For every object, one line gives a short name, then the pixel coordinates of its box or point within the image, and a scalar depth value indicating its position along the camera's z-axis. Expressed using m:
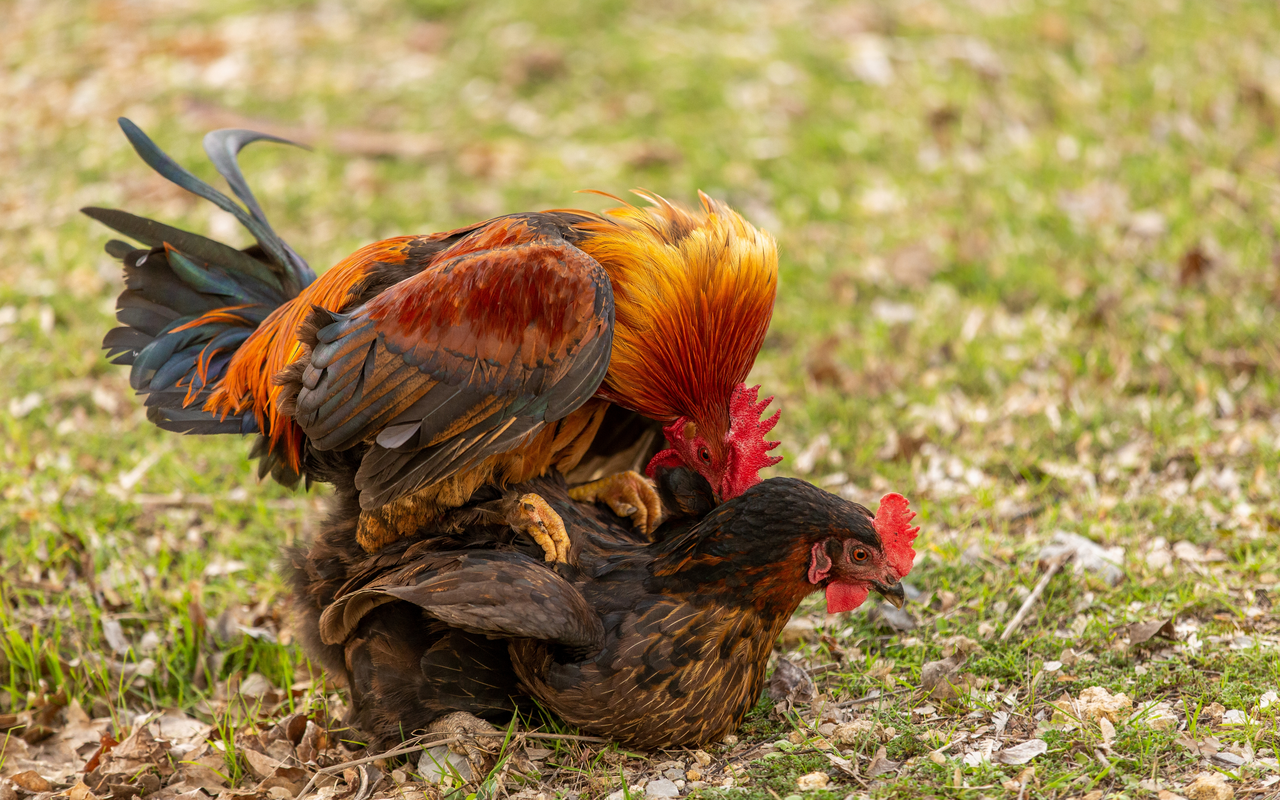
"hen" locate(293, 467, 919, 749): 6.58
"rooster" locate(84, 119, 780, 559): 6.70
